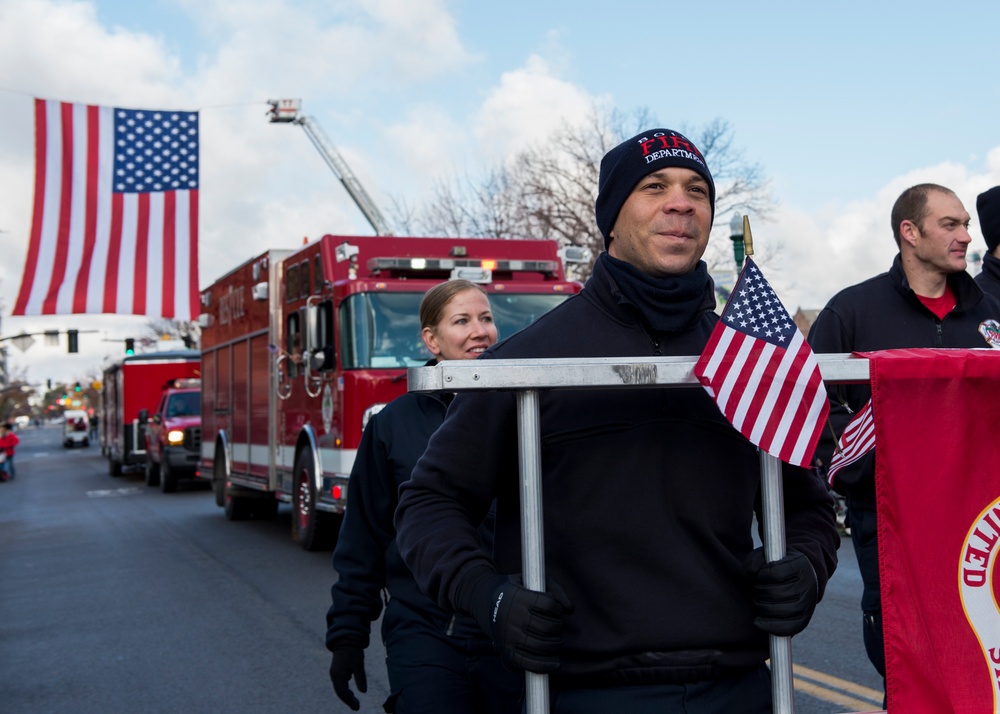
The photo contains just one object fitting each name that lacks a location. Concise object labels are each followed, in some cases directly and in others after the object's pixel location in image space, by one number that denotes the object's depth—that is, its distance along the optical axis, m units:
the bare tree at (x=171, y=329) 69.81
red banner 2.08
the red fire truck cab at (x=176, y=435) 22.39
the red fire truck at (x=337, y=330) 10.55
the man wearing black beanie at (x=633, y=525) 2.09
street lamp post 19.09
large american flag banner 13.02
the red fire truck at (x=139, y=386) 28.73
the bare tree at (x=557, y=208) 38.25
